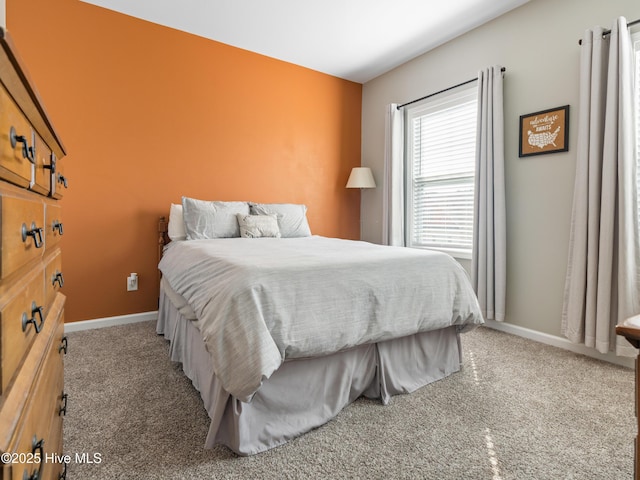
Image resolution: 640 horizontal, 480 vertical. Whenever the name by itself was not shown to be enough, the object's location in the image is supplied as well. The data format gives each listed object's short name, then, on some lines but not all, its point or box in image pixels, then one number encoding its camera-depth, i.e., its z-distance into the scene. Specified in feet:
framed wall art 8.16
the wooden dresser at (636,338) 1.57
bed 4.33
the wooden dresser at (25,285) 1.50
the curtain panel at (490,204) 9.16
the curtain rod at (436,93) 10.07
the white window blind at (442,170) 10.51
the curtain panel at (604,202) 6.91
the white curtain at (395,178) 12.32
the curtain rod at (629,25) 6.97
